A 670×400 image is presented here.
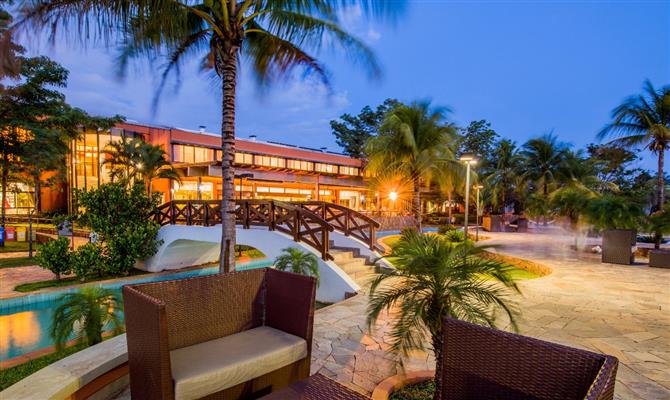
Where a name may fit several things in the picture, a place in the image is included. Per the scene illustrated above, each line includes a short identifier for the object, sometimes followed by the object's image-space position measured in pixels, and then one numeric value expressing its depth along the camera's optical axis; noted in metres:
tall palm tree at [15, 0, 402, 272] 4.09
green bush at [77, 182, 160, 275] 10.64
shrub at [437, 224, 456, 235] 18.81
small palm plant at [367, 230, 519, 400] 2.49
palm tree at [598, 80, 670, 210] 12.65
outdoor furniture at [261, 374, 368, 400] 1.86
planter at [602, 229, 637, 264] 9.15
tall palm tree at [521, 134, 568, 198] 21.00
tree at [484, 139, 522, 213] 23.83
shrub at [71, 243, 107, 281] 10.16
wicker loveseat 2.11
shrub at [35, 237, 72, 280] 10.01
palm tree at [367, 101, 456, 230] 13.12
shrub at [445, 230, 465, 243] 14.77
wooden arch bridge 7.75
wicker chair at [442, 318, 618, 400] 1.42
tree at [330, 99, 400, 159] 32.22
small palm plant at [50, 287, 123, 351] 3.26
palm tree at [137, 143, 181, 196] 17.28
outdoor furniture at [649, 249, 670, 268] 8.59
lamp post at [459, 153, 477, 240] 10.58
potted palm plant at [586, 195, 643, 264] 9.20
